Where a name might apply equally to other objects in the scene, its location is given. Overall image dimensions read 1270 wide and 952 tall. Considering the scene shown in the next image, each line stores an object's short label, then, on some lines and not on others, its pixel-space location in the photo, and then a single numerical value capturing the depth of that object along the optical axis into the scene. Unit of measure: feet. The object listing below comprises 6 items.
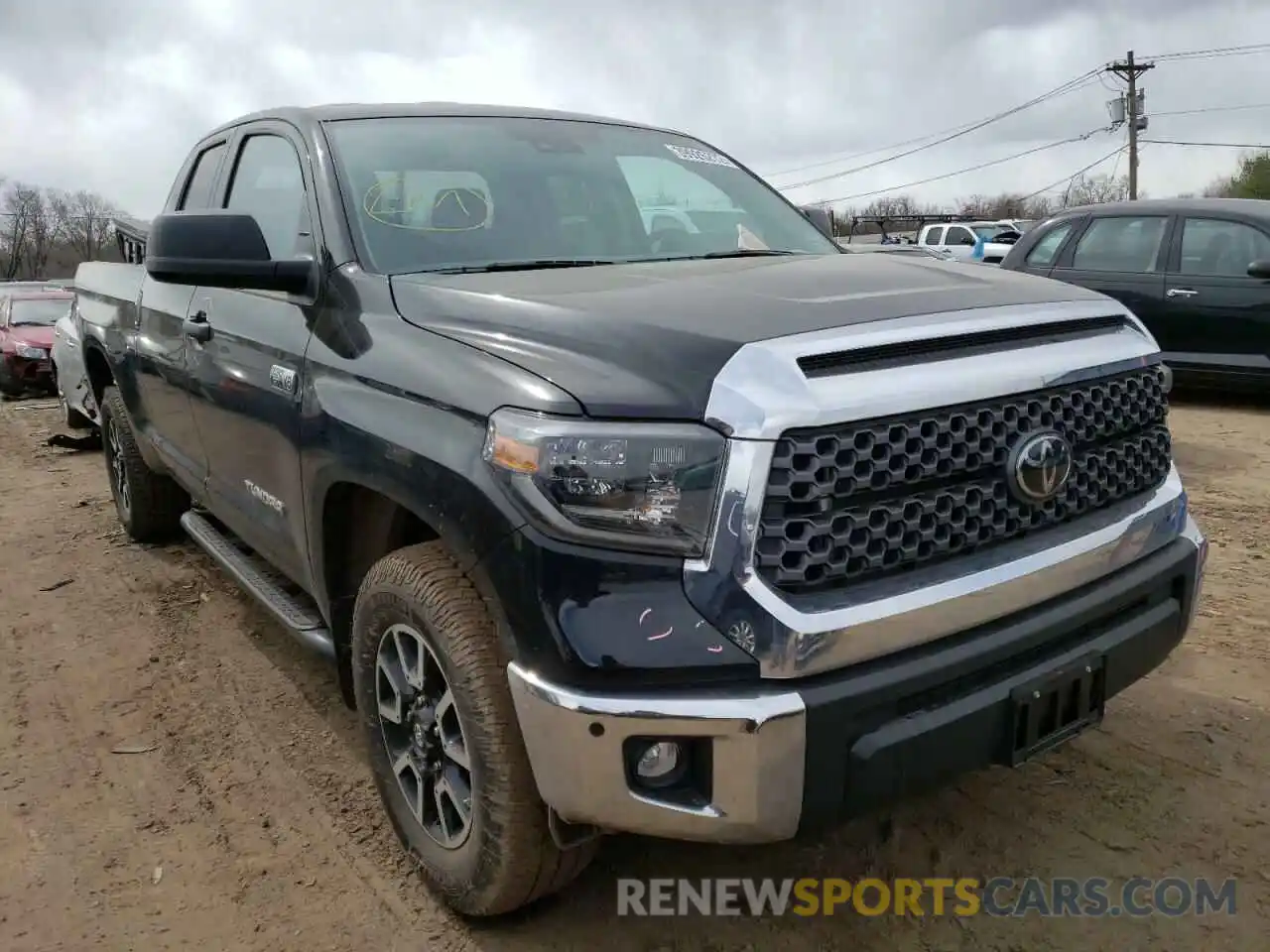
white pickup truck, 74.64
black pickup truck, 6.00
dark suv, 25.55
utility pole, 127.44
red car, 42.83
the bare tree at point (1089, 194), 182.05
